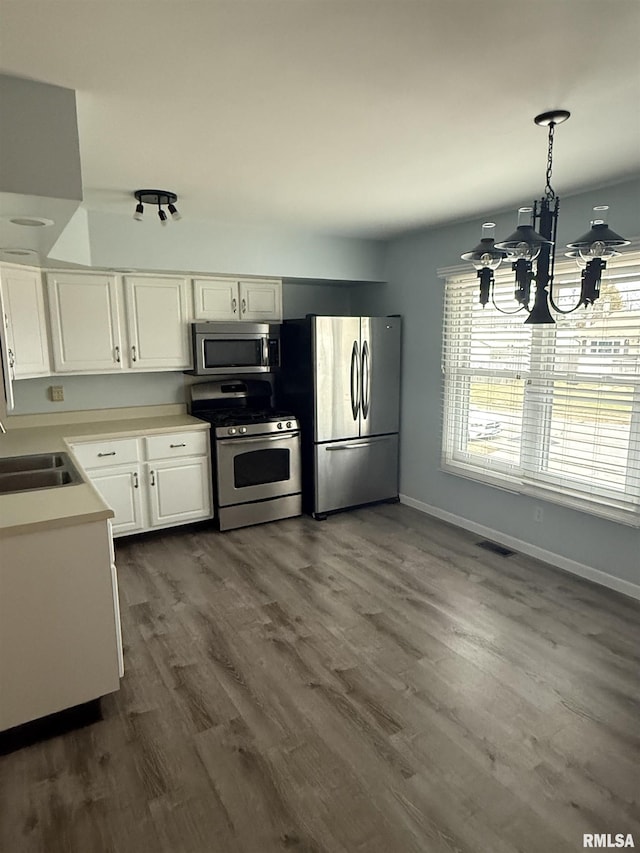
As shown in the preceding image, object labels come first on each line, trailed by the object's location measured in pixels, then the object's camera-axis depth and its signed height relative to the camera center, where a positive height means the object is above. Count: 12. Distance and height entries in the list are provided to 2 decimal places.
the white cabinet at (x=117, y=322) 3.65 +0.20
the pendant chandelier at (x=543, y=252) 1.77 +0.34
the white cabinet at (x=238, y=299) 4.17 +0.41
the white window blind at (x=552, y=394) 2.97 -0.33
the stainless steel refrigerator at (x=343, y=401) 4.26 -0.47
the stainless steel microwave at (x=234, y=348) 4.12 +0.00
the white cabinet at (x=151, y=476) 3.70 -0.97
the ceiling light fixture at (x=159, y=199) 2.99 +0.89
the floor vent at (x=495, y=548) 3.69 -1.49
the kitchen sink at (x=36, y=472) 2.66 -0.66
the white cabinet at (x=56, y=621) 1.92 -1.07
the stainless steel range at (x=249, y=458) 4.09 -0.91
